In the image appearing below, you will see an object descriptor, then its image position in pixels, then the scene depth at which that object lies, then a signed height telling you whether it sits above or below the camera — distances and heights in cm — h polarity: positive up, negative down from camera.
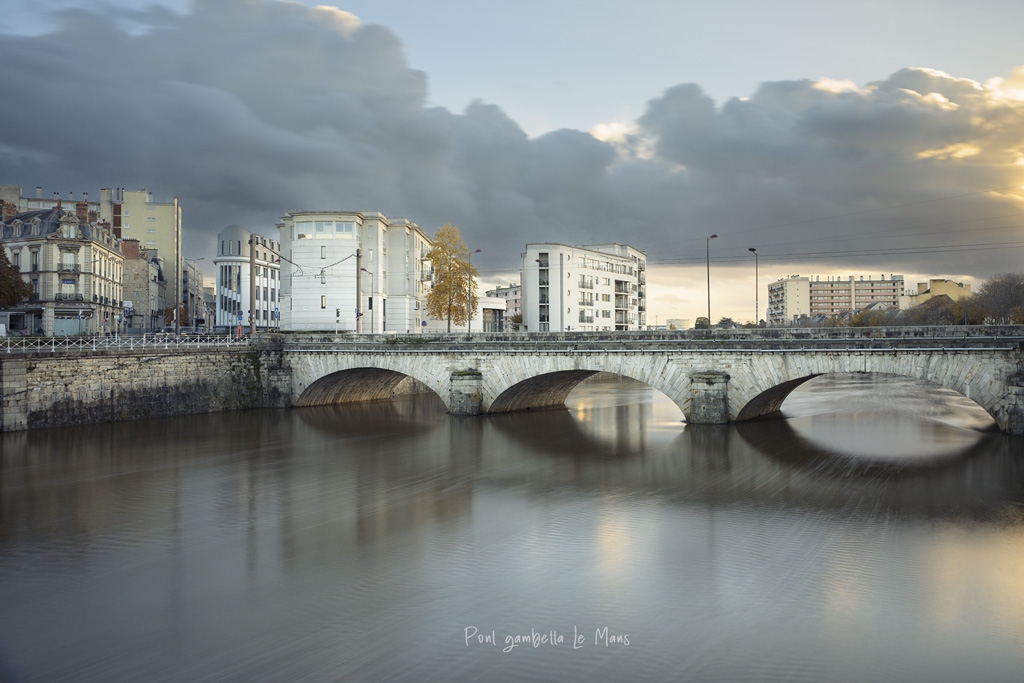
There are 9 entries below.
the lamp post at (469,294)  6850 +536
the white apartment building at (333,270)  6675 +746
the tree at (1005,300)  8200 +504
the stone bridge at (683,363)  3425 -103
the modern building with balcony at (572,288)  9681 +821
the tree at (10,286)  5256 +502
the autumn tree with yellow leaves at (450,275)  6981 +711
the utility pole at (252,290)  5144 +444
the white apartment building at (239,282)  10006 +965
